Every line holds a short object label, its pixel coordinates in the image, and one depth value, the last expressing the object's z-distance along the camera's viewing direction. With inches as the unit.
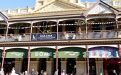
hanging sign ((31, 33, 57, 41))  755.0
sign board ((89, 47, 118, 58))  677.3
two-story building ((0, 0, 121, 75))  706.2
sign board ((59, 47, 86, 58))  710.5
